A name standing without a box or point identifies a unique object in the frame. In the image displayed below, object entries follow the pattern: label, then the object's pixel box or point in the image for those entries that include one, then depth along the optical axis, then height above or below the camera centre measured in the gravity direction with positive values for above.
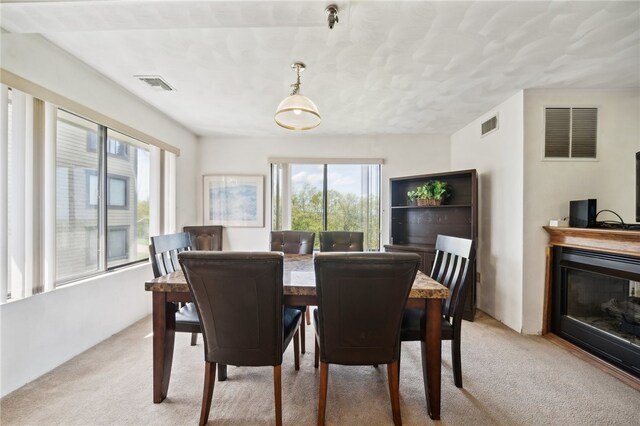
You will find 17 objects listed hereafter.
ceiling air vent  2.29 +1.19
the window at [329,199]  4.04 +0.21
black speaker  2.20 +0.01
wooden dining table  1.43 -0.61
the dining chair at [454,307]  1.58 -0.63
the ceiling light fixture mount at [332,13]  1.32 +1.04
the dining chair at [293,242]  2.75 -0.33
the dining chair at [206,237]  3.66 -0.39
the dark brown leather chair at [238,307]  1.18 -0.48
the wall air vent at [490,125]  2.88 +1.02
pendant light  1.71 +0.71
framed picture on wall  3.95 +0.18
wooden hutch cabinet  2.92 -0.06
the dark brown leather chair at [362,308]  1.16 -0.47
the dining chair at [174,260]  1.61 -0.39
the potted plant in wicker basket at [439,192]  3.23 +0.26
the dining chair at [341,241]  2.66 -0.31
